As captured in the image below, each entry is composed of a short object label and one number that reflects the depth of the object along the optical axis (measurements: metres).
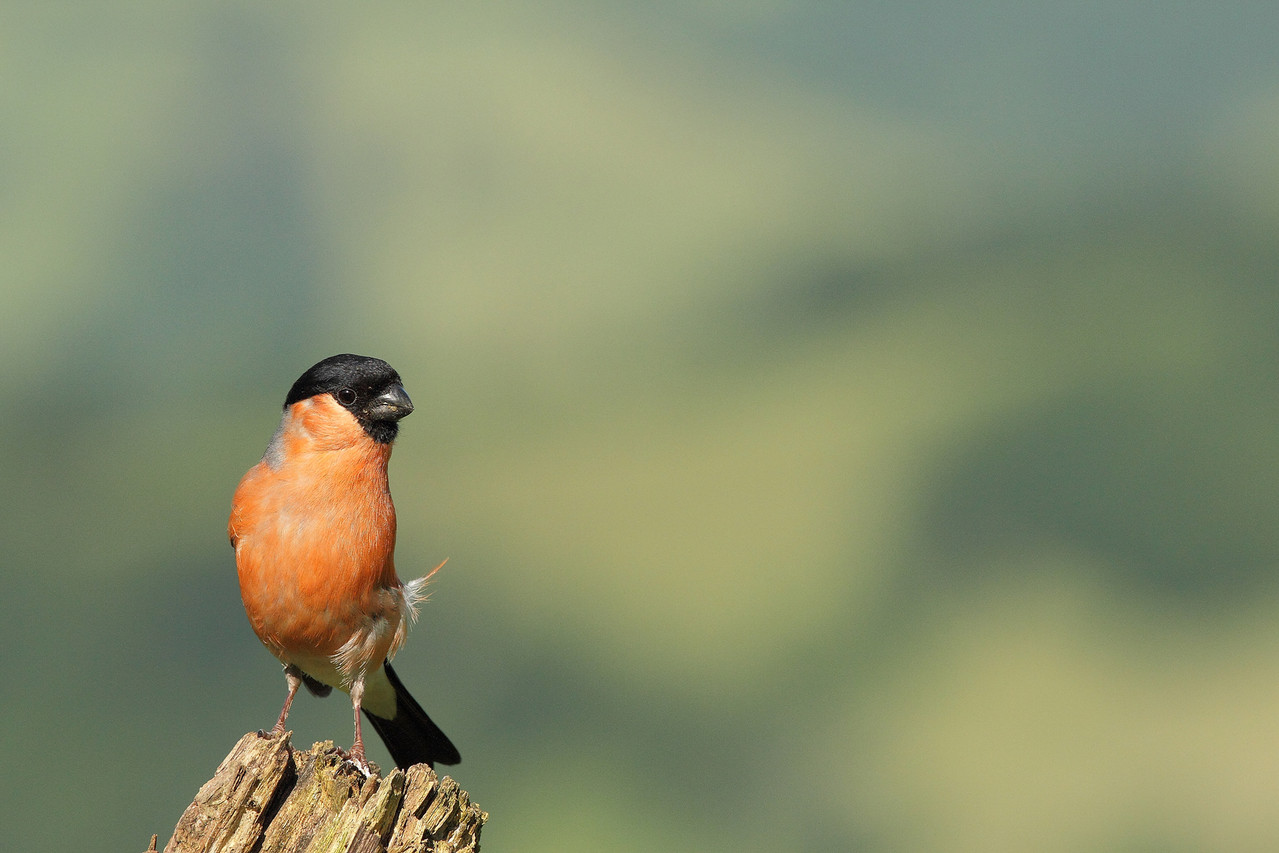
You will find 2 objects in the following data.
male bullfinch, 11.23
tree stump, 9.22
